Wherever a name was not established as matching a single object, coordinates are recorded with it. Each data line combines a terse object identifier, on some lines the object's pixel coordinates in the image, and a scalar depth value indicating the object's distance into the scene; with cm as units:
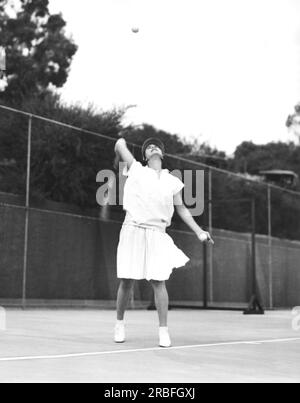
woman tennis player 566
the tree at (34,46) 3150
